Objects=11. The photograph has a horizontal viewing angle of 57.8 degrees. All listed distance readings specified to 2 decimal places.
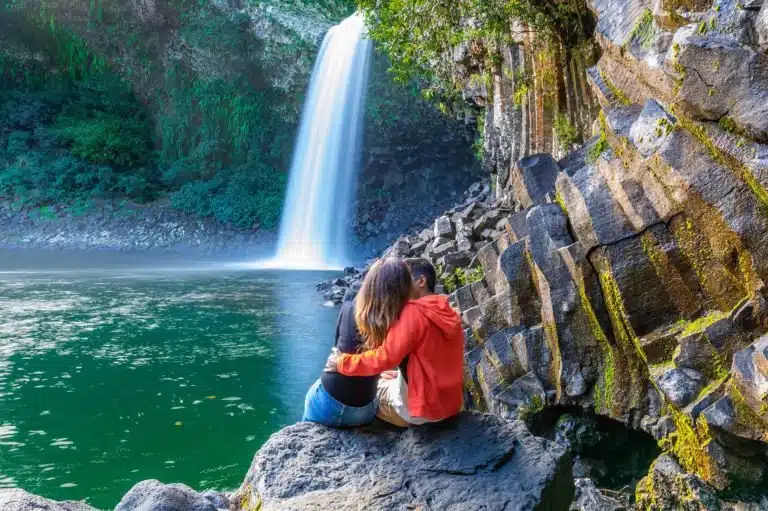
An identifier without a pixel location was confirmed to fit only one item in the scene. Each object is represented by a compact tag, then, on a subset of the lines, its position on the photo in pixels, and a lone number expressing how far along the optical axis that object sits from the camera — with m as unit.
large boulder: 3.84
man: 4.03
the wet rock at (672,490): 4.67
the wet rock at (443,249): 13.41
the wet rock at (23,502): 4.13
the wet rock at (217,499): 5.25
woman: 4.09
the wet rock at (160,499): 4.62
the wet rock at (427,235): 15.50
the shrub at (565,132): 10.15
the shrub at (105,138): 30.44
